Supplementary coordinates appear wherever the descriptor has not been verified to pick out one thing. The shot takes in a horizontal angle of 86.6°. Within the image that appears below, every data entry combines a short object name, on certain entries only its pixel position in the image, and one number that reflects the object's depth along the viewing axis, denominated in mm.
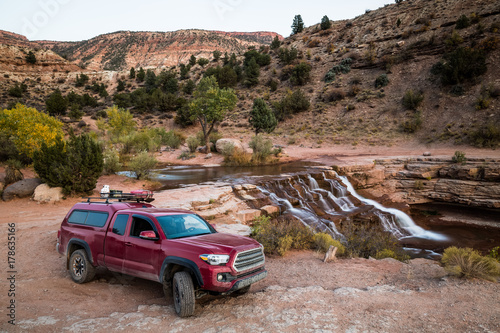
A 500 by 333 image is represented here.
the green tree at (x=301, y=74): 50188
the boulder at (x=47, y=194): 12430
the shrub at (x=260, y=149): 26109
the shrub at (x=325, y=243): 8033
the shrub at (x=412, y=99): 35125
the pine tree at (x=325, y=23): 62131
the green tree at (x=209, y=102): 31734
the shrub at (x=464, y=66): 33188
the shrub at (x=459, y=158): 18453
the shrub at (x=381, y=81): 41544
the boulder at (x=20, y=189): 12703
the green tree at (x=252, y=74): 55906
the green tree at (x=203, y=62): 69188
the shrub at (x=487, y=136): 24359
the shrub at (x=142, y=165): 16922
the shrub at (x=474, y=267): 5496
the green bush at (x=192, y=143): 32066
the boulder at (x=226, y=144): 28736
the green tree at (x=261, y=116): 33719
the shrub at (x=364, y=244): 8445
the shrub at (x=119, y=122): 36688
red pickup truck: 4148
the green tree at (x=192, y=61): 71600
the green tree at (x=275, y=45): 65688
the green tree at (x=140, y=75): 67806
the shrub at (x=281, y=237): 7902
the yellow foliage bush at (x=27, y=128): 17672
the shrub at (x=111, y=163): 18016
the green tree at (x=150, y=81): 63638
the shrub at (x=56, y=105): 47344
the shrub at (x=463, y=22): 40062
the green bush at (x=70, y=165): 12664
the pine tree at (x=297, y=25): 69250
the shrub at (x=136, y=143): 28547
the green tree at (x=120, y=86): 63906
